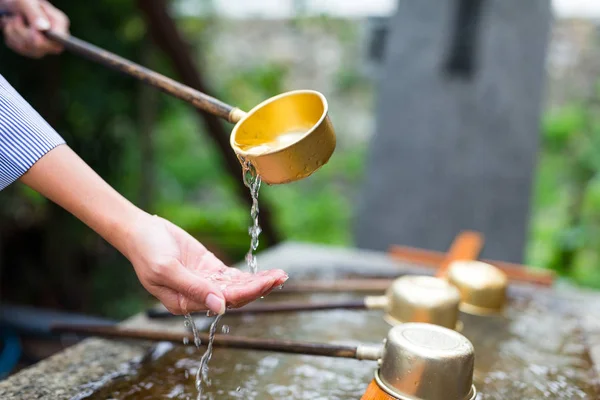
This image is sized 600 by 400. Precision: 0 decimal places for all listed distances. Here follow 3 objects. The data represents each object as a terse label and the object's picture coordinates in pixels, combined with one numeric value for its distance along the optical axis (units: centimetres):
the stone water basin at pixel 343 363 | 105
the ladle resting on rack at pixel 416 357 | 97
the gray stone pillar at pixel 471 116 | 202
